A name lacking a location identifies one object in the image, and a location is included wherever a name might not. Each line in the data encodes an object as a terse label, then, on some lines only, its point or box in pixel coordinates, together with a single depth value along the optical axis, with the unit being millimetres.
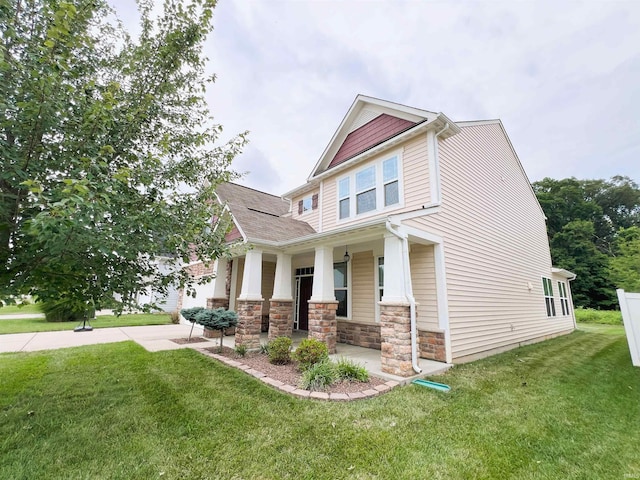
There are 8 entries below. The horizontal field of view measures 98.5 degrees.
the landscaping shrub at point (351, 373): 5047
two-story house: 6410
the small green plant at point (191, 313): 8594
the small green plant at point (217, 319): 7363
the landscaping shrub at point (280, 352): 6199
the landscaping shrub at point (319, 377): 4736
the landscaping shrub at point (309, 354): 5586
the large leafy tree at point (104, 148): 2689
